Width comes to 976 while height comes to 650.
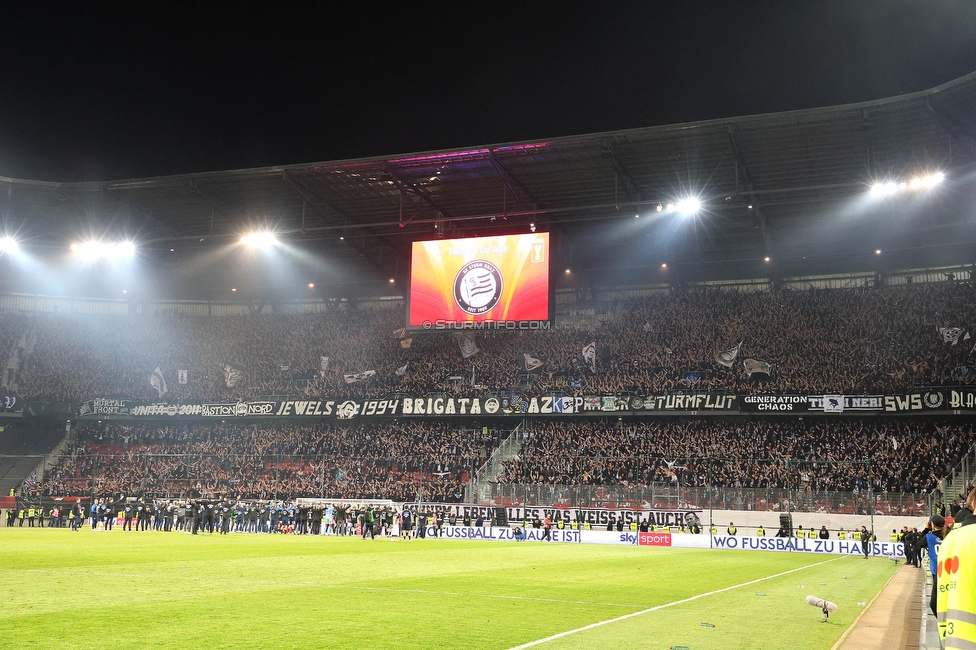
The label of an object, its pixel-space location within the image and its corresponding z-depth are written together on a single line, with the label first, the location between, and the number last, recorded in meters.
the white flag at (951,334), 41.75
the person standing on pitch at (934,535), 13.59
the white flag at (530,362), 50.12
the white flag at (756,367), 44.81
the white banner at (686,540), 35.59
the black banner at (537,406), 40.09
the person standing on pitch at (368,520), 36.44
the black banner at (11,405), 53.56
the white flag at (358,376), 52.62
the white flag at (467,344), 52.16
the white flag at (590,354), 49.19
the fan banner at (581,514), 39.41
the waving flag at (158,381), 55.81
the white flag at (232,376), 55.47
